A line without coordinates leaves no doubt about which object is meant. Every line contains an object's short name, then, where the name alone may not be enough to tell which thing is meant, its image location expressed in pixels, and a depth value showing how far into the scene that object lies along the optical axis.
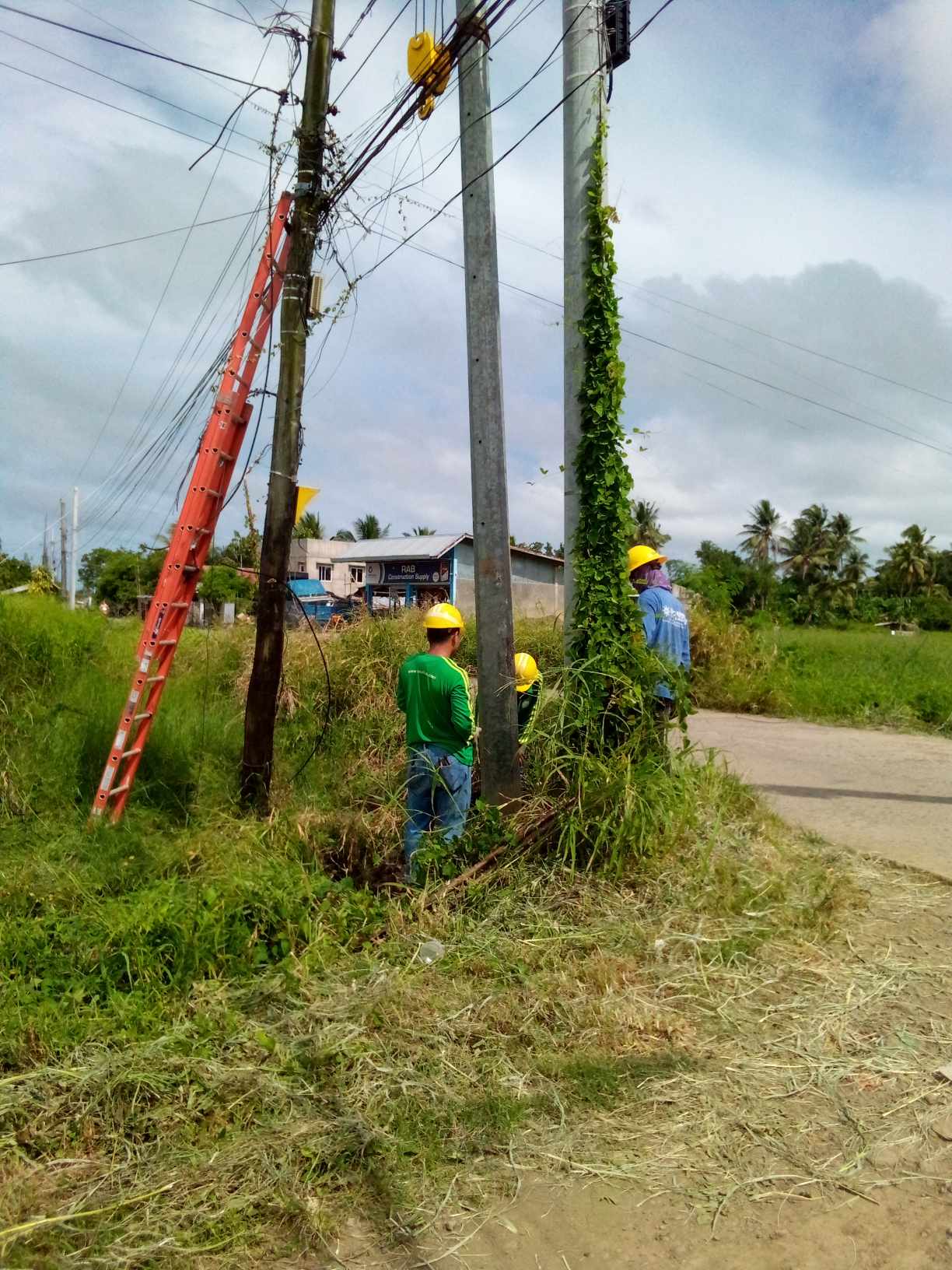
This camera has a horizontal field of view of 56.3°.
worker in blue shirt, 5.69
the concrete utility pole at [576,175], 5.54
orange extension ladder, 6.52
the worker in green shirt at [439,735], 5.38
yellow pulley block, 6.31
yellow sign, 6.54
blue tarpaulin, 34.62
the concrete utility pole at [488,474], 5.68
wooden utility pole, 6.38
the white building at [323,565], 53.25
